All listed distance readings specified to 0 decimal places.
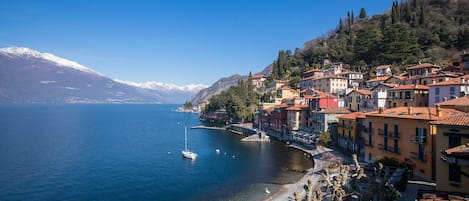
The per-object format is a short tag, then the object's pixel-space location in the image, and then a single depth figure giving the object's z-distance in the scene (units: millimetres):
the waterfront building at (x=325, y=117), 51125
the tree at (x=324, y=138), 47306
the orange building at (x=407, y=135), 26469
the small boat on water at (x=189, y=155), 48594
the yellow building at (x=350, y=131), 40656
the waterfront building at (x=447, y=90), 36194
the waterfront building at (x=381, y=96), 47031
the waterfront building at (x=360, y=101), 49556
